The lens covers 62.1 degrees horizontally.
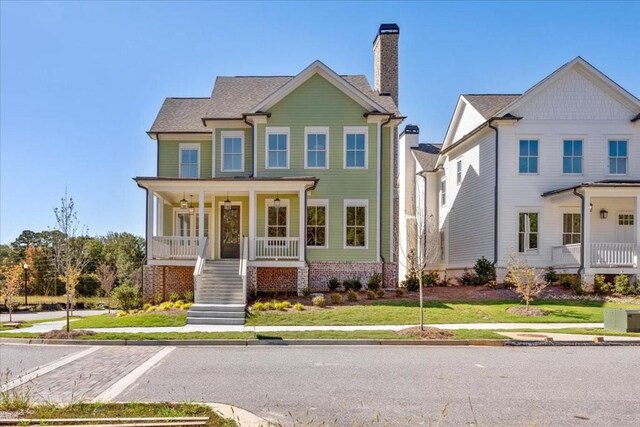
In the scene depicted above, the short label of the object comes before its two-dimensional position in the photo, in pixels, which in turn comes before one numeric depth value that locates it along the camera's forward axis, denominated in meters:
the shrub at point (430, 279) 24.94
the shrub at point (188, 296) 20.73
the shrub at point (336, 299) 19.94
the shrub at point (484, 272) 23.58
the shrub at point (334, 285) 23.18
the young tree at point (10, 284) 24.07
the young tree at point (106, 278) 32.04
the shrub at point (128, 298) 21.09
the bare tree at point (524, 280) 18.19
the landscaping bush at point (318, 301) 19.27
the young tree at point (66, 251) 14.94
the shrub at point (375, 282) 22.92
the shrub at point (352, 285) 23.00
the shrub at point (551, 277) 22.86
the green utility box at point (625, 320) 14.91
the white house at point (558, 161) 24.14
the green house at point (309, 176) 23.78
